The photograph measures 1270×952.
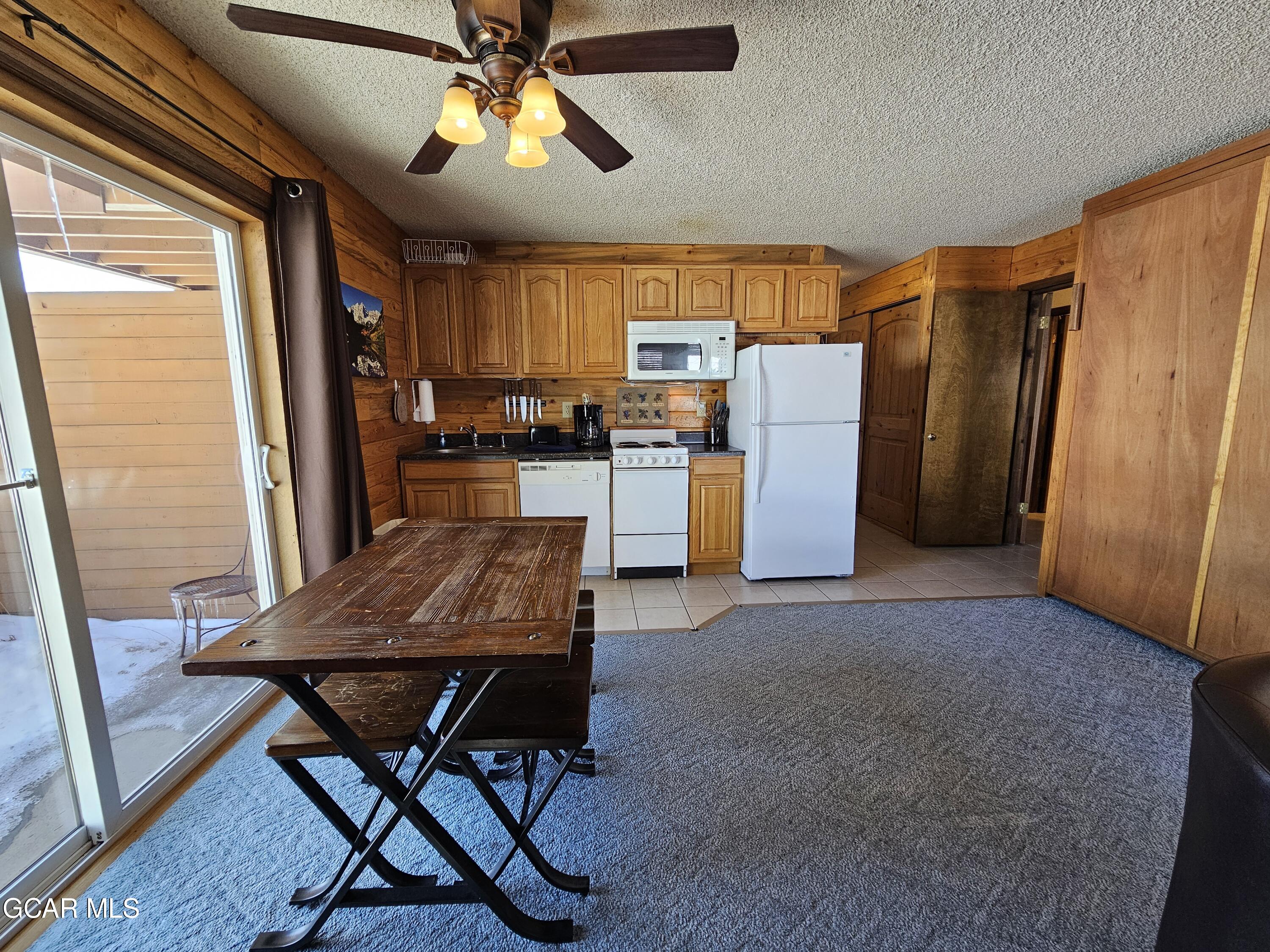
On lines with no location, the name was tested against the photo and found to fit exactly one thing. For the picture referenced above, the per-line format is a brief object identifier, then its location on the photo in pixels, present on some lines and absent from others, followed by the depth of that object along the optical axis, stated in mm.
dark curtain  1945
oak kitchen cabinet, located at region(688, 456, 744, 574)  3359
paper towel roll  3359
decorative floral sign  3799
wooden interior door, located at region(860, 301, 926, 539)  4145
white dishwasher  3271
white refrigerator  3109
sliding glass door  1236
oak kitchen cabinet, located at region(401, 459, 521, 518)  3205
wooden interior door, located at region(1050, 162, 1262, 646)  2158
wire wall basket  3285
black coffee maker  3725
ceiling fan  1130
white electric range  3275
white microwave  3473
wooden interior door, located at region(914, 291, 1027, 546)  3773
